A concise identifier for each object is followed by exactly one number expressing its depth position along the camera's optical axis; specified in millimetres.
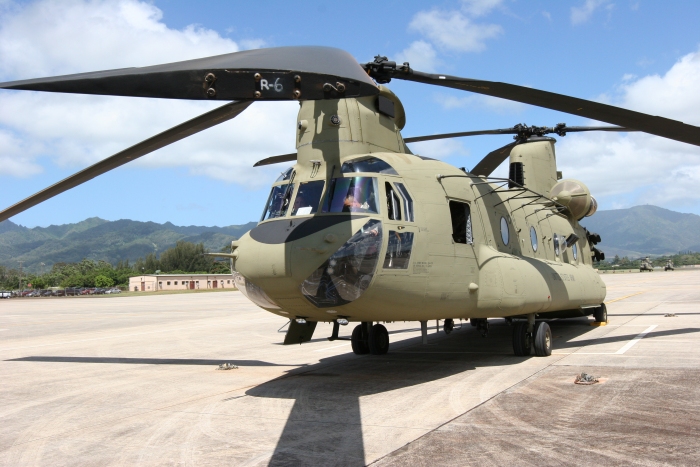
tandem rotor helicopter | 8141
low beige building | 97688
